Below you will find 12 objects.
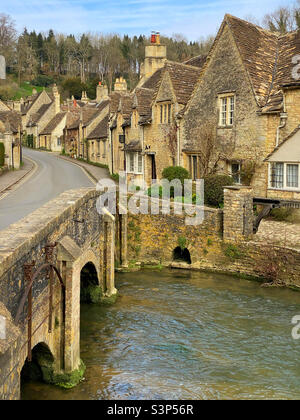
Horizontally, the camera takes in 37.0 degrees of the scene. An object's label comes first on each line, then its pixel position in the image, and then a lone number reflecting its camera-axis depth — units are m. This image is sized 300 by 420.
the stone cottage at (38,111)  74.62
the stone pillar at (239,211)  19.34
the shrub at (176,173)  25.20
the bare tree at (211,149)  24.17
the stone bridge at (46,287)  7.02
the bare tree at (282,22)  47.01
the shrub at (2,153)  38.34
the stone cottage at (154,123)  27.80
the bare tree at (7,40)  107.12
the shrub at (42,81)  110.44
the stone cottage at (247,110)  21.22
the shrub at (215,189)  21.52
